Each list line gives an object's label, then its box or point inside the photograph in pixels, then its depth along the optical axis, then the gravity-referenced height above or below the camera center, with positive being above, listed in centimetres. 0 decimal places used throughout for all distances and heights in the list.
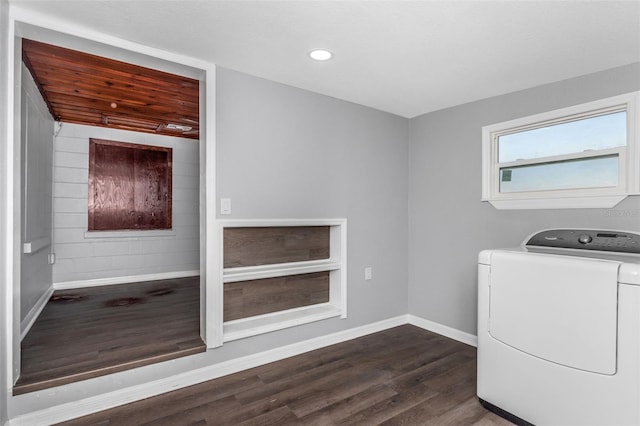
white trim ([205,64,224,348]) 237 -19
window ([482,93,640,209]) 223 +41
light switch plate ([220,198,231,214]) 244 +3
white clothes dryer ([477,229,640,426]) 152 -60
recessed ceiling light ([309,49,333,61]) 216 +102
